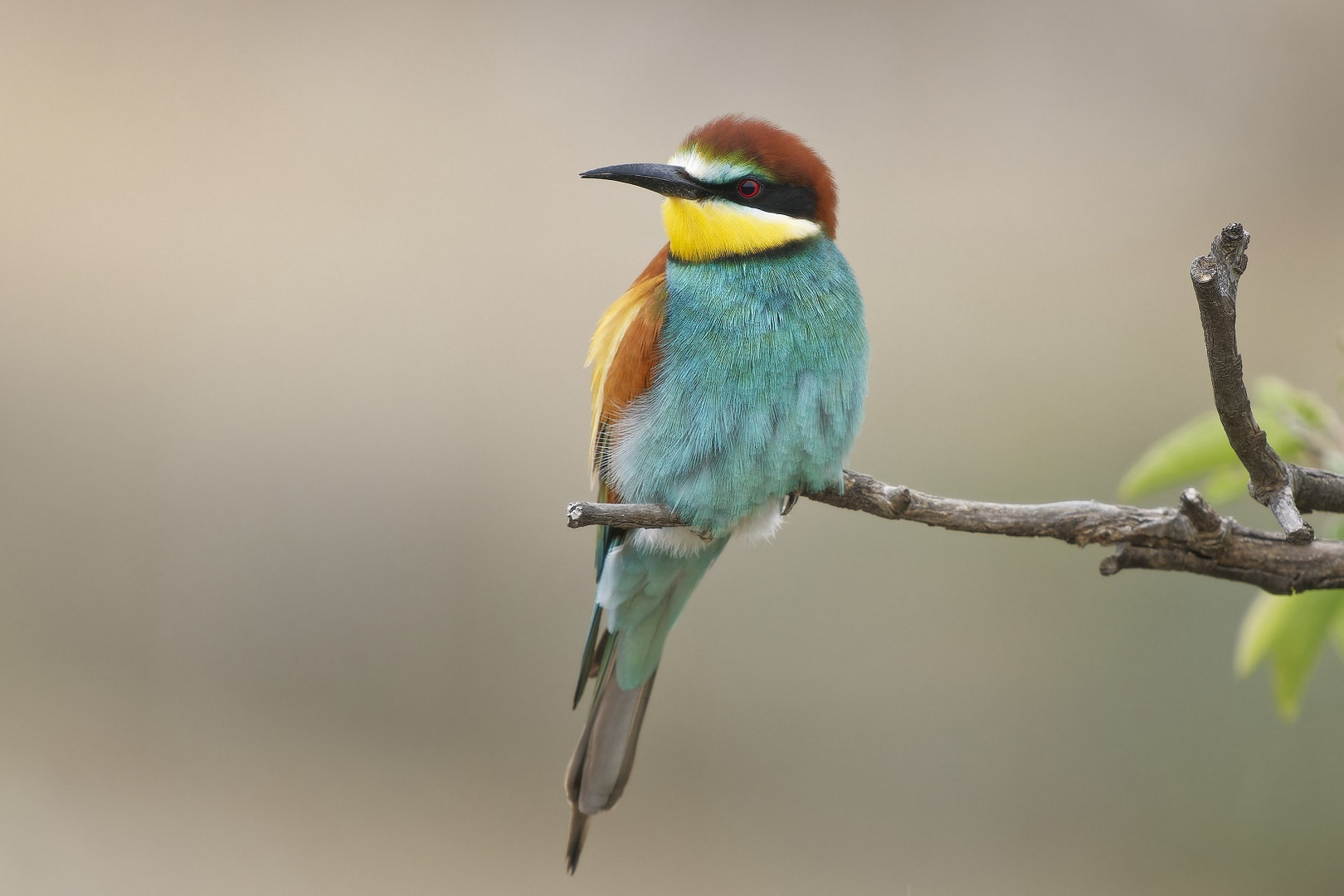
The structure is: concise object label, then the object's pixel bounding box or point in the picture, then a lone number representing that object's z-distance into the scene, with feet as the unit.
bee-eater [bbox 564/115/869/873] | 18.72
